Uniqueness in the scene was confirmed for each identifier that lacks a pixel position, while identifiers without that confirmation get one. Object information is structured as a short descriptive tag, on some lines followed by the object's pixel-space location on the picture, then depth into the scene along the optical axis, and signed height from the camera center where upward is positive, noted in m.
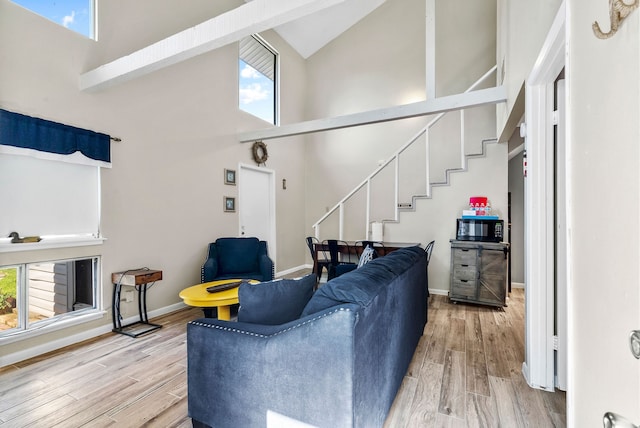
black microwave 4.07 -0.21
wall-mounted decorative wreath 5.20 +1.08
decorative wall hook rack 0.62 +0.44
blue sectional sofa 1.28 -0.70
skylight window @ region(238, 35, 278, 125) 5.09 +2.42
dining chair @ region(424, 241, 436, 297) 4.13 -0.46
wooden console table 3.07 -0.78
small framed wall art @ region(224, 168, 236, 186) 4.63 +0.57
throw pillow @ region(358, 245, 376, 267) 3.74 -0.52
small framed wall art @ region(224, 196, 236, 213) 4.64 +0.15
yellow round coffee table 2.64 -0.76
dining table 4.38 -0.51
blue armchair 3.94 -0.62
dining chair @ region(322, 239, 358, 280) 4.12 -0.67
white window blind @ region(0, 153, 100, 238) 2.48 +0.14
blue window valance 2.43 +0.67
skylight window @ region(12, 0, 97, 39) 2.64 +1.85
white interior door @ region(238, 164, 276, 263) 5.07 +0.18
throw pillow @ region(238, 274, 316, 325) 1.63 -0.48
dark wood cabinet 3.80 -0.75
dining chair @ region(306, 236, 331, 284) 4.84 -0.74
